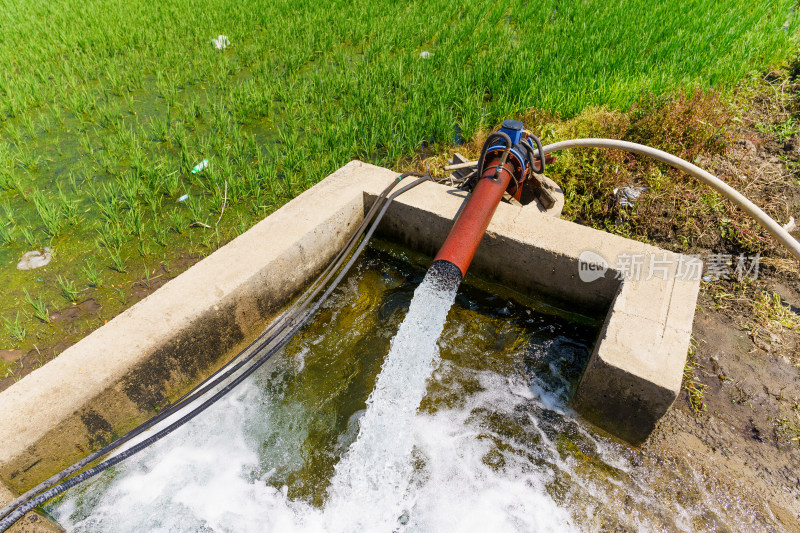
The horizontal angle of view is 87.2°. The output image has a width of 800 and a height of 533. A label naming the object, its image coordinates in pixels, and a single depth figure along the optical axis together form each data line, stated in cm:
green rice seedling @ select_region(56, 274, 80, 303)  241
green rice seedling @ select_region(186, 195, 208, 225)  295
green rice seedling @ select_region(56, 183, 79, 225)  293
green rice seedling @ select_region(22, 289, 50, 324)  229
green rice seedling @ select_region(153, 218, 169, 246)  281
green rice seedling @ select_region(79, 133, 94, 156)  365
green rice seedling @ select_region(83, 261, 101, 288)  249
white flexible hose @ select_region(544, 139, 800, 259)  223
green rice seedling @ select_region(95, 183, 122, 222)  289
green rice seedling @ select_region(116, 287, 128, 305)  245
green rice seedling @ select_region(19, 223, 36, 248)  272
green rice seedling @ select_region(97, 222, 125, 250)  275
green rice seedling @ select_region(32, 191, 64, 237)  281
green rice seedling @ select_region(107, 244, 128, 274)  261
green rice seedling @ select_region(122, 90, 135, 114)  446
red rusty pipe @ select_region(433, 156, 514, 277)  203
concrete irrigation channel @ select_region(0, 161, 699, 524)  165
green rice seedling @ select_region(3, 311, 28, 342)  221
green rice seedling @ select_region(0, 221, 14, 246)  276
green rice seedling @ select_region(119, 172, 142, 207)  302
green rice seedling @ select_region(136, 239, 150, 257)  273
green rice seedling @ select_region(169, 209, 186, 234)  288
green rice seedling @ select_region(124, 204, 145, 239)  281
